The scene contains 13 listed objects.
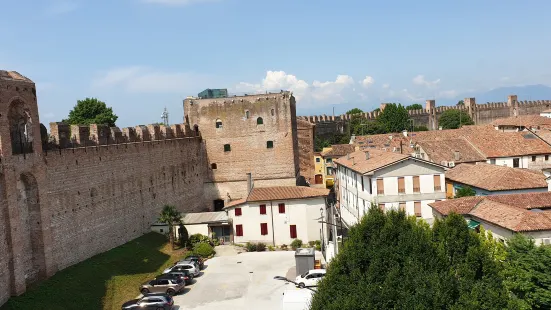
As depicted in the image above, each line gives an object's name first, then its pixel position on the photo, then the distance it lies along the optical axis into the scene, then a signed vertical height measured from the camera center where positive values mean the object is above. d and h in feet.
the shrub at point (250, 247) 128.87 -27.32
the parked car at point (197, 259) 111.55 -26.01
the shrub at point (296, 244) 128.16 -27.09
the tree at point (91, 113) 207.41 +14.55
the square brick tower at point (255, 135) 162.20 +1.05
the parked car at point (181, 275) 97.74 -25.72
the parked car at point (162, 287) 93.91 -26.18
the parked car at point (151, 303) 83.56 -26.01
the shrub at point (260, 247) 128.98 -27.54
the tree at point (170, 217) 124.47 -18.07
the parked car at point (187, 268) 104.99 -25.73
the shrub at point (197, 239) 129.08 -24.65
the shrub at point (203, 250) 122.42 -26.02
